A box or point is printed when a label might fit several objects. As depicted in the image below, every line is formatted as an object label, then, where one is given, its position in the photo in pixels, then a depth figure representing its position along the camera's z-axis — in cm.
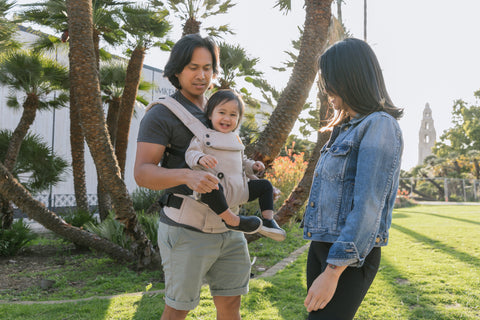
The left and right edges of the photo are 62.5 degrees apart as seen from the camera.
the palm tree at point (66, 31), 880
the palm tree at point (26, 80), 880
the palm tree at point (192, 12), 991
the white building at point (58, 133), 1603
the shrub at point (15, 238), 793
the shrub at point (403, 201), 2183
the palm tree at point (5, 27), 654
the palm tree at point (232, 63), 1116
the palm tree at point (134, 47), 904
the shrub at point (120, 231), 693
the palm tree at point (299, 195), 470
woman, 145
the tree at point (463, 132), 4038
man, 193
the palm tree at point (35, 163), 973
